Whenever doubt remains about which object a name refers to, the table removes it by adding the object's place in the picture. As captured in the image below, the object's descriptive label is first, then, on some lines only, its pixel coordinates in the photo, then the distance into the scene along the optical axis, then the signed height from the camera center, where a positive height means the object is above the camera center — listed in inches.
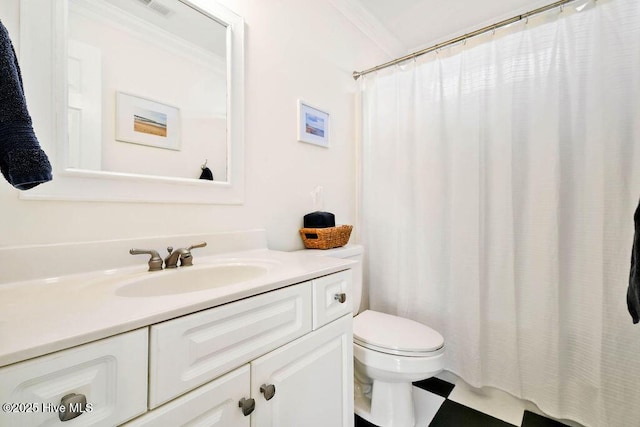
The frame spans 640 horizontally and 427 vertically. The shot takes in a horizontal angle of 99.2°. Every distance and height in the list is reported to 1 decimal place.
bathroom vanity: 16.0 -10.5
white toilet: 44.7 -24.4
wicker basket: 55.4 -5.0
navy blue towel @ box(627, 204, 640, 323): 28.5 -6.8
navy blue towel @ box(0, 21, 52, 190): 17.9 +5.5
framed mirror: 31.1 +15.8
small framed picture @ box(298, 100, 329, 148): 59.4 +20.1
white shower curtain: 43.3 +1.8
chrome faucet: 35.6 -6.0
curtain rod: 47.2 +36.1
